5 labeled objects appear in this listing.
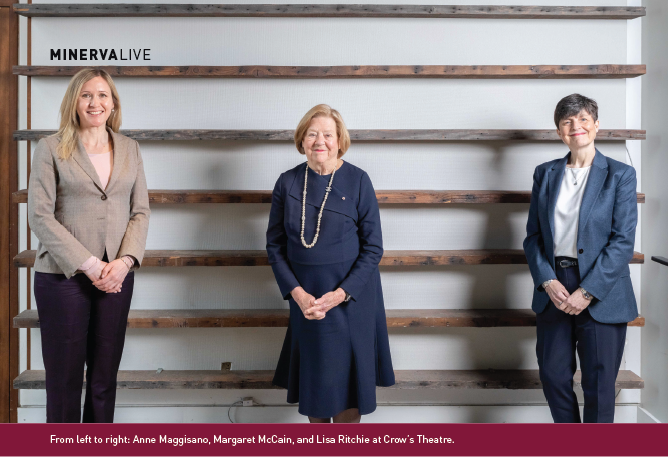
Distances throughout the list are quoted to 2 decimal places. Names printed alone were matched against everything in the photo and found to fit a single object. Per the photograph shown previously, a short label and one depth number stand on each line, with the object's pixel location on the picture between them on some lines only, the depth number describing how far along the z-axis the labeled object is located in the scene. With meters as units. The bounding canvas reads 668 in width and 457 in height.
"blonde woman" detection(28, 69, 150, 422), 2.11
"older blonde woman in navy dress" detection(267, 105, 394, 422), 2.20
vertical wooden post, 2.89
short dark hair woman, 2.27
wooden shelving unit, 2.73
